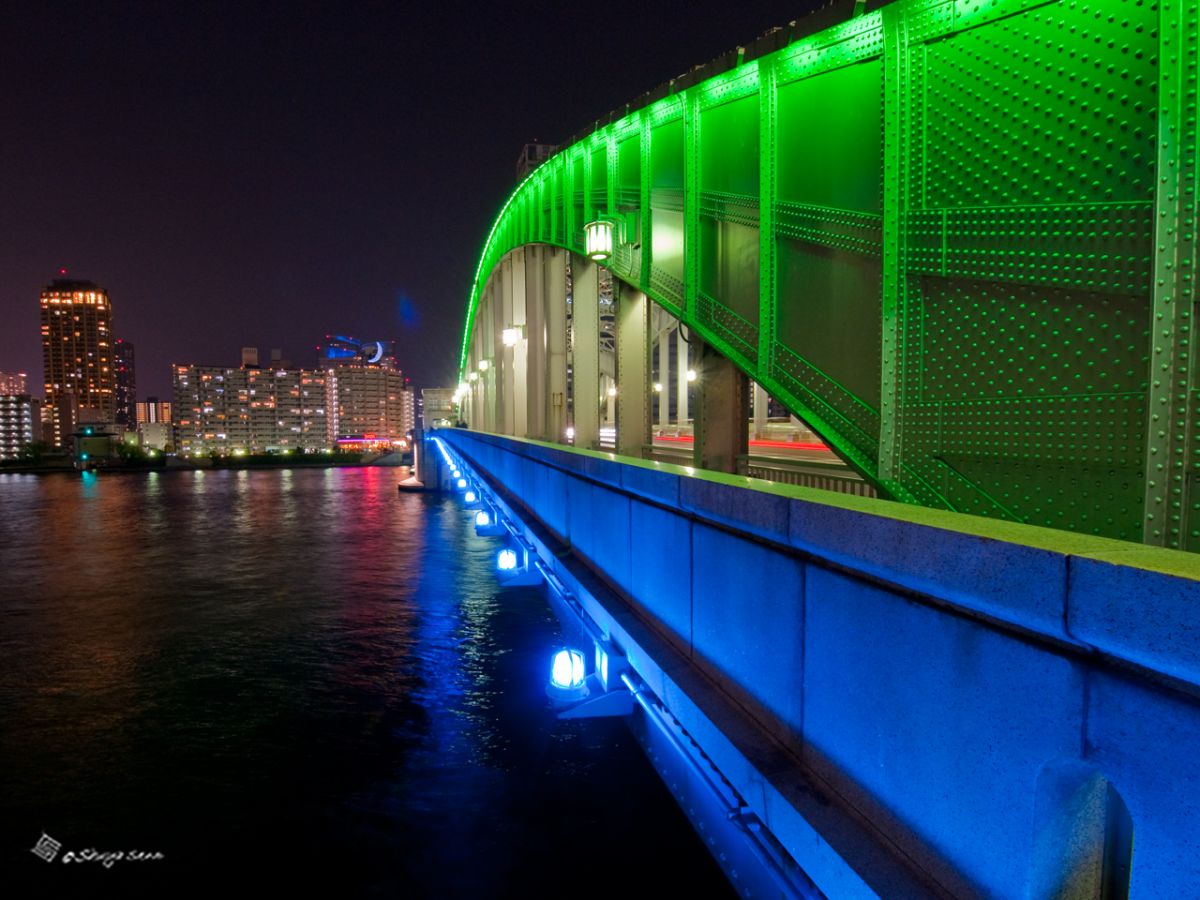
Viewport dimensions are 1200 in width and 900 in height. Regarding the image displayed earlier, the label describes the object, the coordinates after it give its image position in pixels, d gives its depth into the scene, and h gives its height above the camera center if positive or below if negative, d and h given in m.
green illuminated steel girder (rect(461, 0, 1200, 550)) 4.15 +1.22
